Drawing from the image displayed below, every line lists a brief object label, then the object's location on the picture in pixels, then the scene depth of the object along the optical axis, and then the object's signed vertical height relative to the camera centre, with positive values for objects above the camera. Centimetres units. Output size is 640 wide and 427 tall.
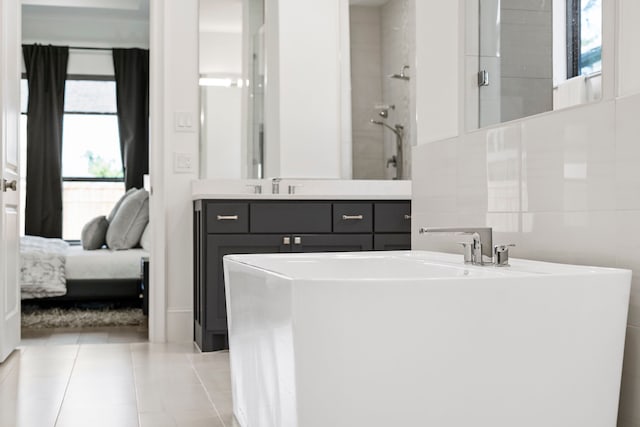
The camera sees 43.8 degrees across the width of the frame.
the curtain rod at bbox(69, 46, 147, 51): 803 +163
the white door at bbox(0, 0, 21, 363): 392 +18
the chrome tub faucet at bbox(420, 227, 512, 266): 226 -10
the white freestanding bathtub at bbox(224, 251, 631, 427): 168 -31
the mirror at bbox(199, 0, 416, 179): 471 +74
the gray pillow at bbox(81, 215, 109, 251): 600 -20
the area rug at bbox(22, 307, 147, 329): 524 -74
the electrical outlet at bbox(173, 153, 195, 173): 454 +25
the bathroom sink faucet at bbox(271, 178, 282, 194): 456 +13
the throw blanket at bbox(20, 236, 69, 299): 530 -44
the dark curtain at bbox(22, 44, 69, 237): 785 +71
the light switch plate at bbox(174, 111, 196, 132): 455 +50
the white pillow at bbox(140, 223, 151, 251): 586 -23
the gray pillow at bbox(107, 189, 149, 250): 590 -11
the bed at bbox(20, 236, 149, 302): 533 -45
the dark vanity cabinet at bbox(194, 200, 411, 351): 410 -12
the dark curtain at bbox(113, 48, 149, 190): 807 +108
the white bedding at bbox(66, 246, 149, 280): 543 -39
